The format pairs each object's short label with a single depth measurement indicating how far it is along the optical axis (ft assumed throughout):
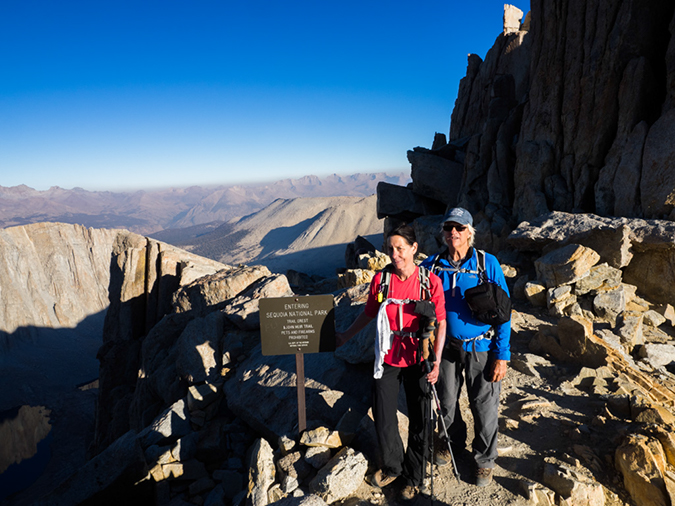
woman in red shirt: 11.87
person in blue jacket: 12.35
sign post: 14.58
